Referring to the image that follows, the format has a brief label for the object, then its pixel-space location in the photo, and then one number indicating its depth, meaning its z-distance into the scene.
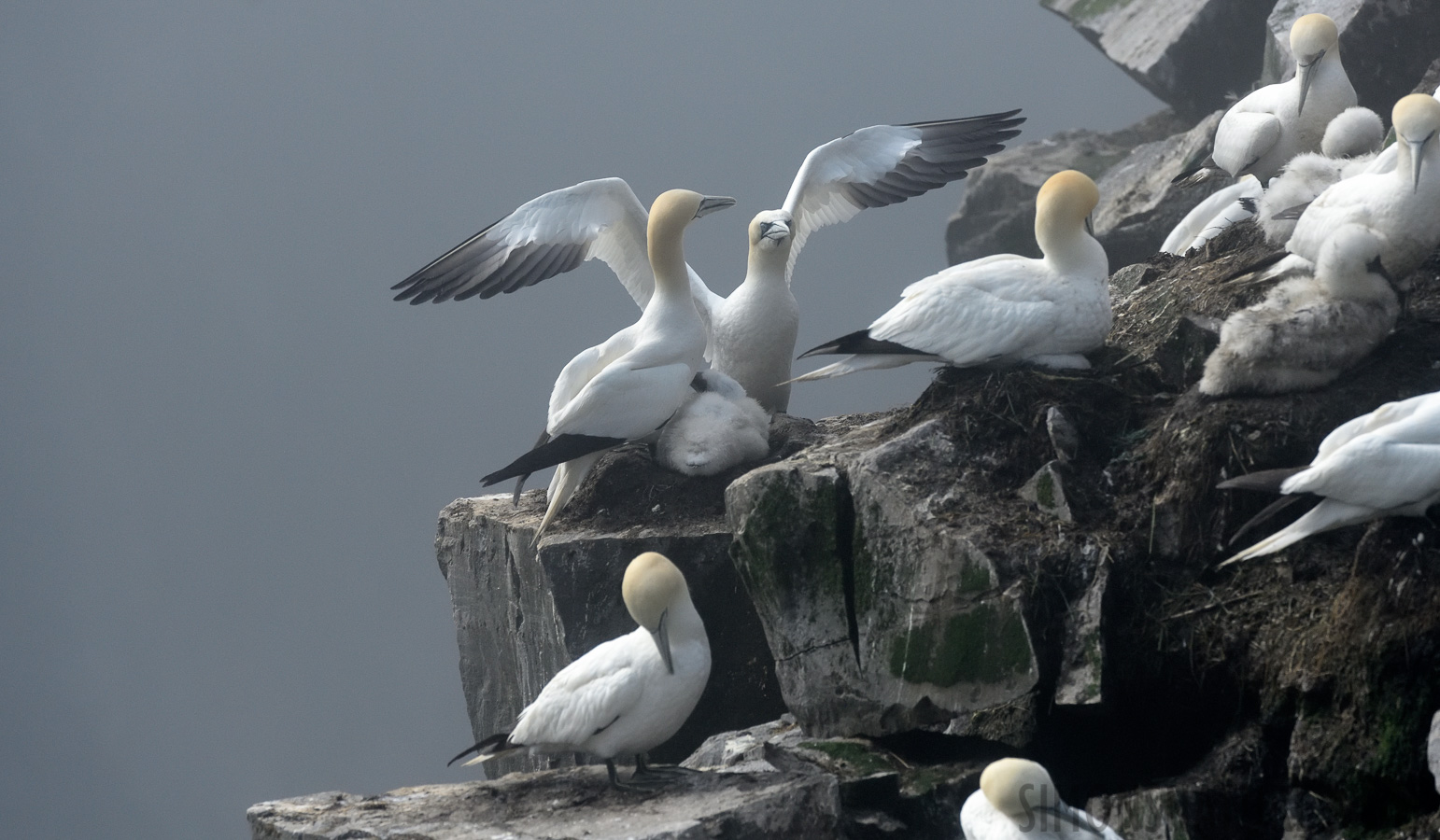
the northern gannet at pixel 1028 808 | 7.47
